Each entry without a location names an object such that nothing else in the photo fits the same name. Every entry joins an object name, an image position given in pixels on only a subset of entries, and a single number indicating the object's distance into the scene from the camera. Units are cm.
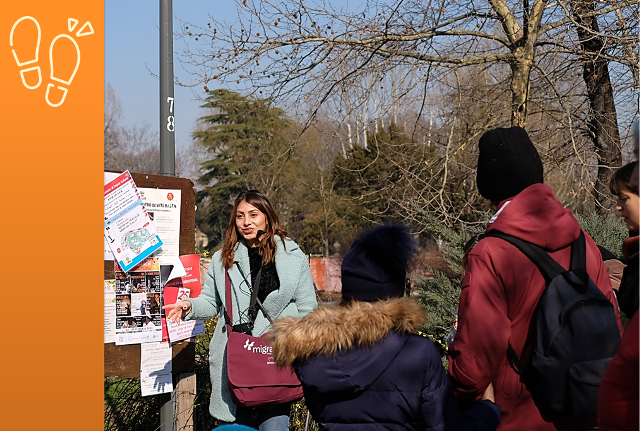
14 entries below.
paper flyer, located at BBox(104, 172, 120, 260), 376
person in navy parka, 204
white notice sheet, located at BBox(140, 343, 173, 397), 391
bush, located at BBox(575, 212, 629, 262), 653
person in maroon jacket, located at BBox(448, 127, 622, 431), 206
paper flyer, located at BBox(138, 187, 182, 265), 396
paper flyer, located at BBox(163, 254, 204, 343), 402
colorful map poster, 376
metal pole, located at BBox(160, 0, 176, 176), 397
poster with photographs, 385
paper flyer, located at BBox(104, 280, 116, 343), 380
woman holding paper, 358
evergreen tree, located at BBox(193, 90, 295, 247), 2847
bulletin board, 381
